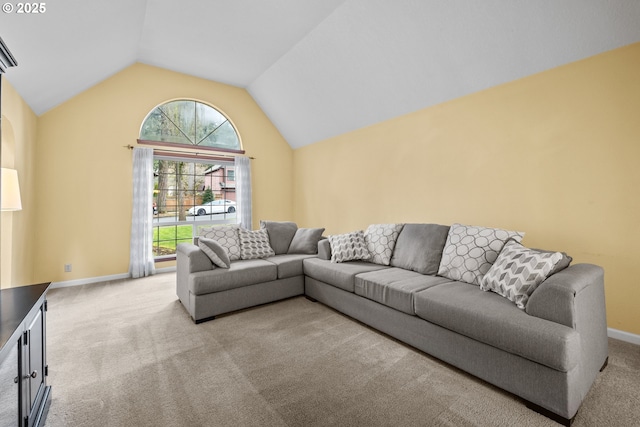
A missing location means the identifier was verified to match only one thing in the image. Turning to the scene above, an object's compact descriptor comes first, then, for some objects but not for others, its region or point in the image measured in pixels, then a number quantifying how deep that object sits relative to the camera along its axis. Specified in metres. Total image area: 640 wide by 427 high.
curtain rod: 4.52
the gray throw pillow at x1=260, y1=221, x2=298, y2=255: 3.90
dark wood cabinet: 1.12
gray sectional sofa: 1.55
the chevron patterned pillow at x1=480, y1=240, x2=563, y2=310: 1.84
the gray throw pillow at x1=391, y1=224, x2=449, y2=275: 2.78
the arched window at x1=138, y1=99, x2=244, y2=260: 4.89
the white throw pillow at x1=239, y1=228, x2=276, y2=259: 3.53
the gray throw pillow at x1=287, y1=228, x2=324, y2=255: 3.88
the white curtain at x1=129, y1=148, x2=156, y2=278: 4.46
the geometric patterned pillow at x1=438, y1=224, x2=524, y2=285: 2.38
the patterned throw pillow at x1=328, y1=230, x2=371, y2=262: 3.28
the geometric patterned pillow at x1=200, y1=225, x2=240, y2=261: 3.44
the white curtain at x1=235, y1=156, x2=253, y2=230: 5.50
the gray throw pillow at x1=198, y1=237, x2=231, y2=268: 2.98
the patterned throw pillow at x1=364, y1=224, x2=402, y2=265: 3.18
